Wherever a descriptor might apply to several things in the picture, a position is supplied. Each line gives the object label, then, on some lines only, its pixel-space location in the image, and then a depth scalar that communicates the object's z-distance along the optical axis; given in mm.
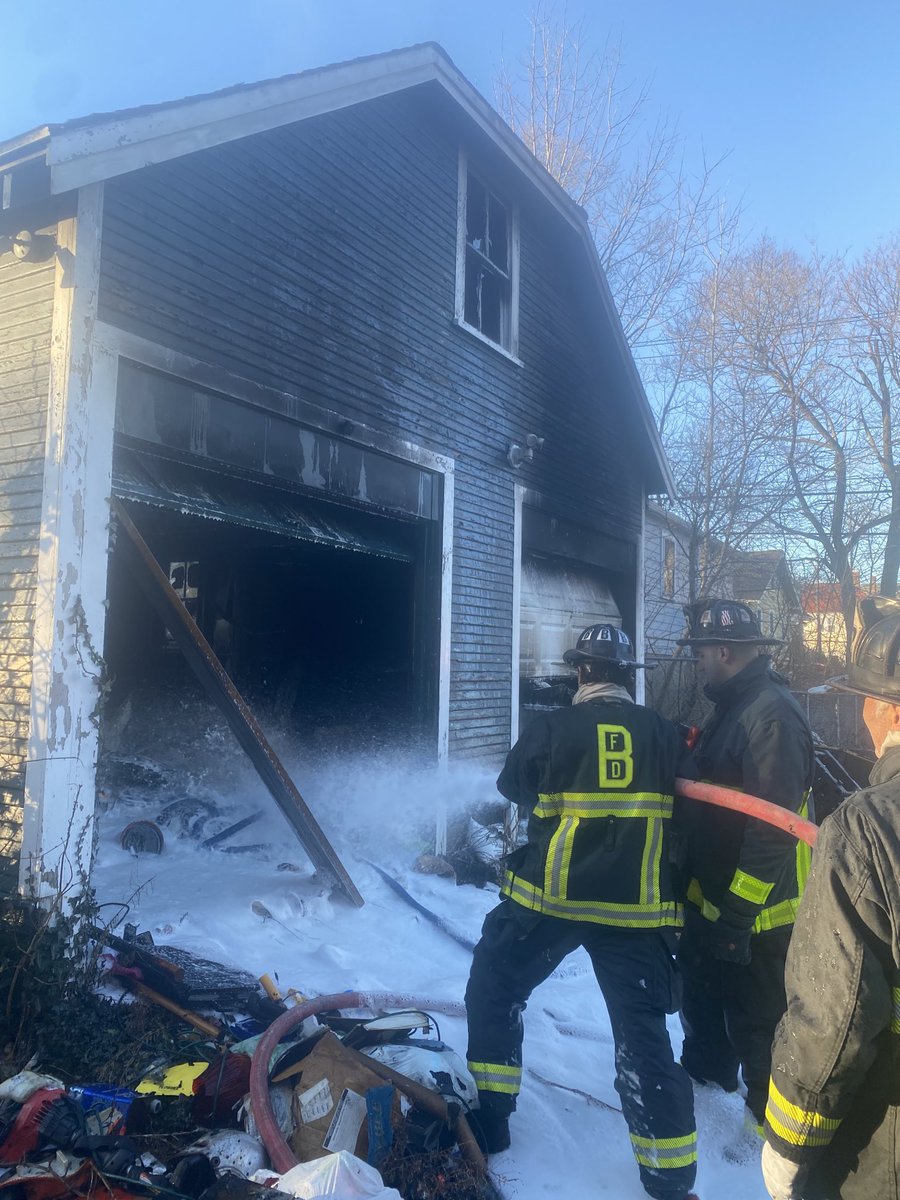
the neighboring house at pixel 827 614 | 21516
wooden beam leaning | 4930
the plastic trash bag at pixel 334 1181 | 2590
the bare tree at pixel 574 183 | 18328
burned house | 4484
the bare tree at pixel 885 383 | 23922
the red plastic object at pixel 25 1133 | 2863
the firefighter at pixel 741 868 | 3379
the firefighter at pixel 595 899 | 3152
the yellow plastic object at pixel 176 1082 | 3365
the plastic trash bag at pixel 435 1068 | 3391
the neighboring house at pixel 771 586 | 17594
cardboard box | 3010
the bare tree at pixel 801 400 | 21922
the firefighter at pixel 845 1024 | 1723
